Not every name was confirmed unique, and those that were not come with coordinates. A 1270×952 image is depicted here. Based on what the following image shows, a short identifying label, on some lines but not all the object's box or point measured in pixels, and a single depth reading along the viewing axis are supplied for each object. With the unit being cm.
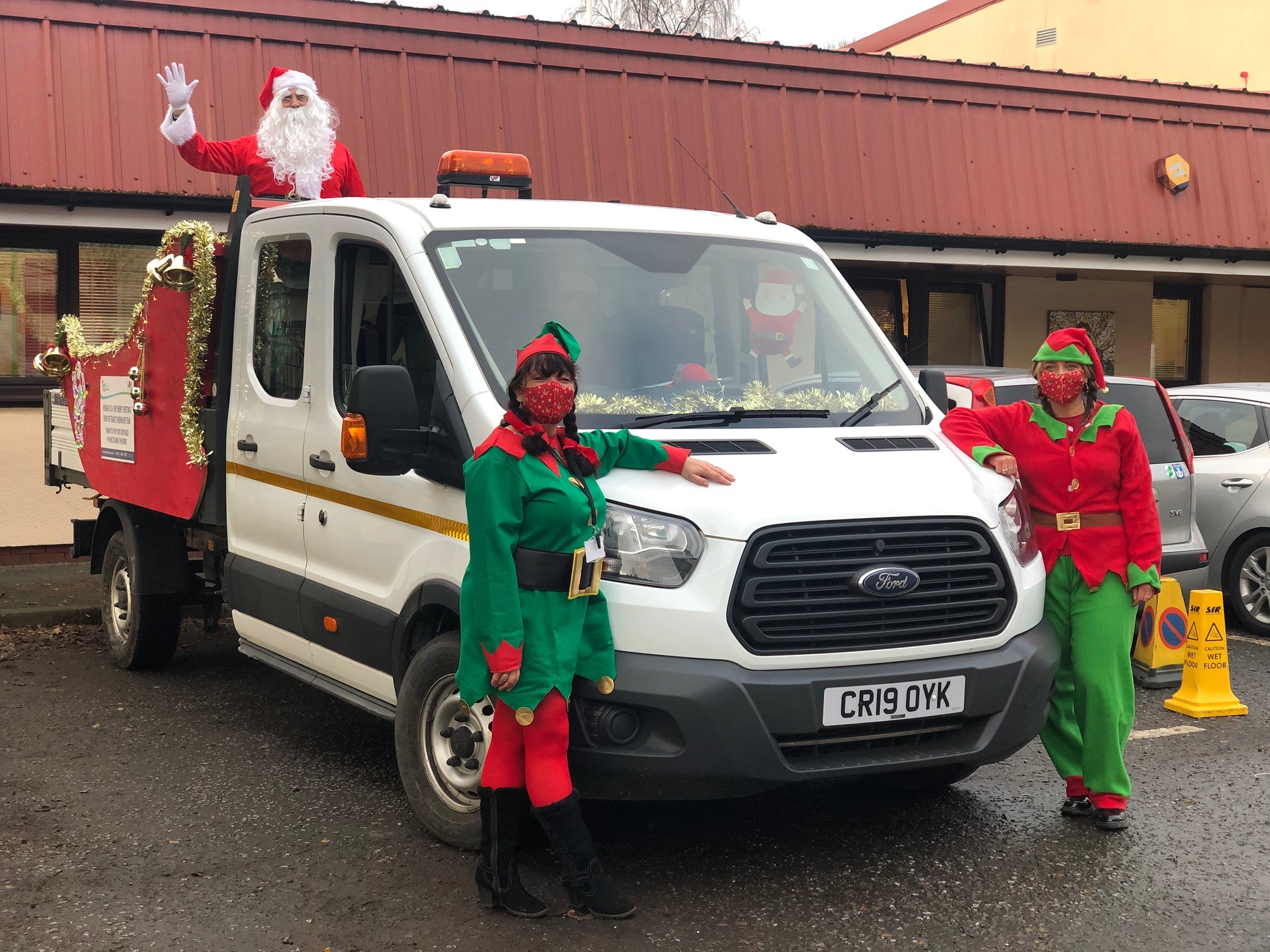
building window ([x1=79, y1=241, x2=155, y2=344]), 1165
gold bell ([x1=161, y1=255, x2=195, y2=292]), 666
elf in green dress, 408
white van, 425
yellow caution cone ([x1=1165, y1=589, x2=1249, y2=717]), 704
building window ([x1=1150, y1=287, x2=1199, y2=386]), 1741
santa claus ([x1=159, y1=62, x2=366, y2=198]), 729
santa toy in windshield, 546
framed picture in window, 1666
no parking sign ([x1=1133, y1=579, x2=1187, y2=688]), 761
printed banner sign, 744
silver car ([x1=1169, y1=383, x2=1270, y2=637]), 937
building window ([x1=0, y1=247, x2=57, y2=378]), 1148
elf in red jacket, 511
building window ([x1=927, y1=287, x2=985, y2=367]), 1585
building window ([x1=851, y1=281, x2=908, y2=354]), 1526
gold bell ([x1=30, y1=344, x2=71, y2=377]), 824
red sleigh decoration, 663
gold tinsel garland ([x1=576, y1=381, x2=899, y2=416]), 488
